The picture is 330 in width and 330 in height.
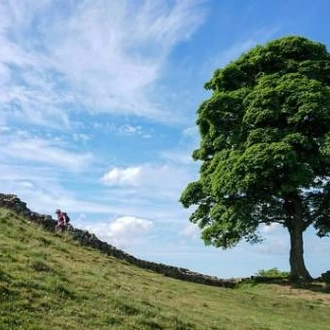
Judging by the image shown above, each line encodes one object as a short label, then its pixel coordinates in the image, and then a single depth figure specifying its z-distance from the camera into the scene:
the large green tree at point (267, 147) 33.03
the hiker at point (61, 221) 30.95
